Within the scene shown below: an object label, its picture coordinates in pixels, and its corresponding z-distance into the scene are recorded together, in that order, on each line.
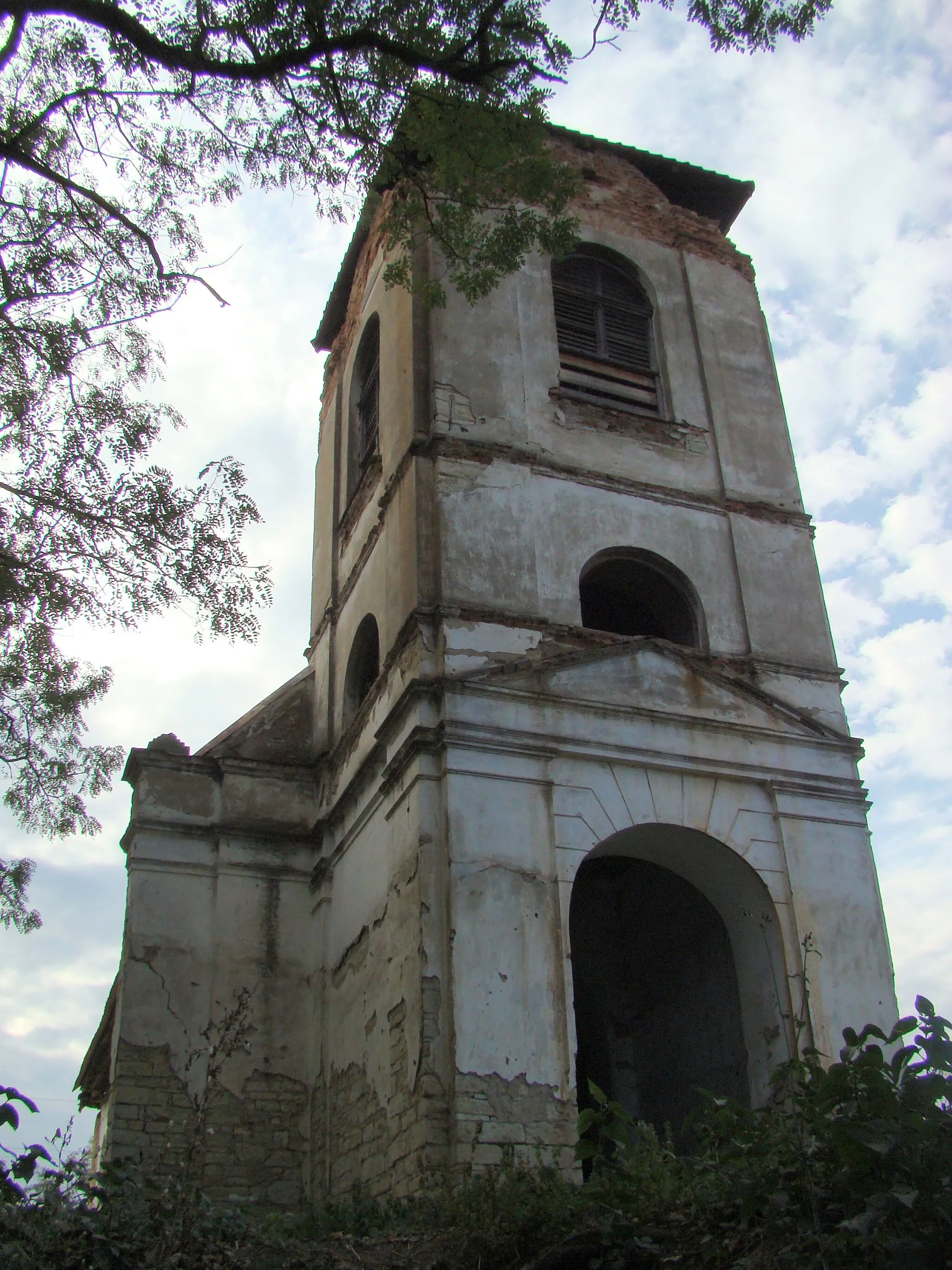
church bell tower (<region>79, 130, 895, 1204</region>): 9.43
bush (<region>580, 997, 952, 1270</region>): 4.55
